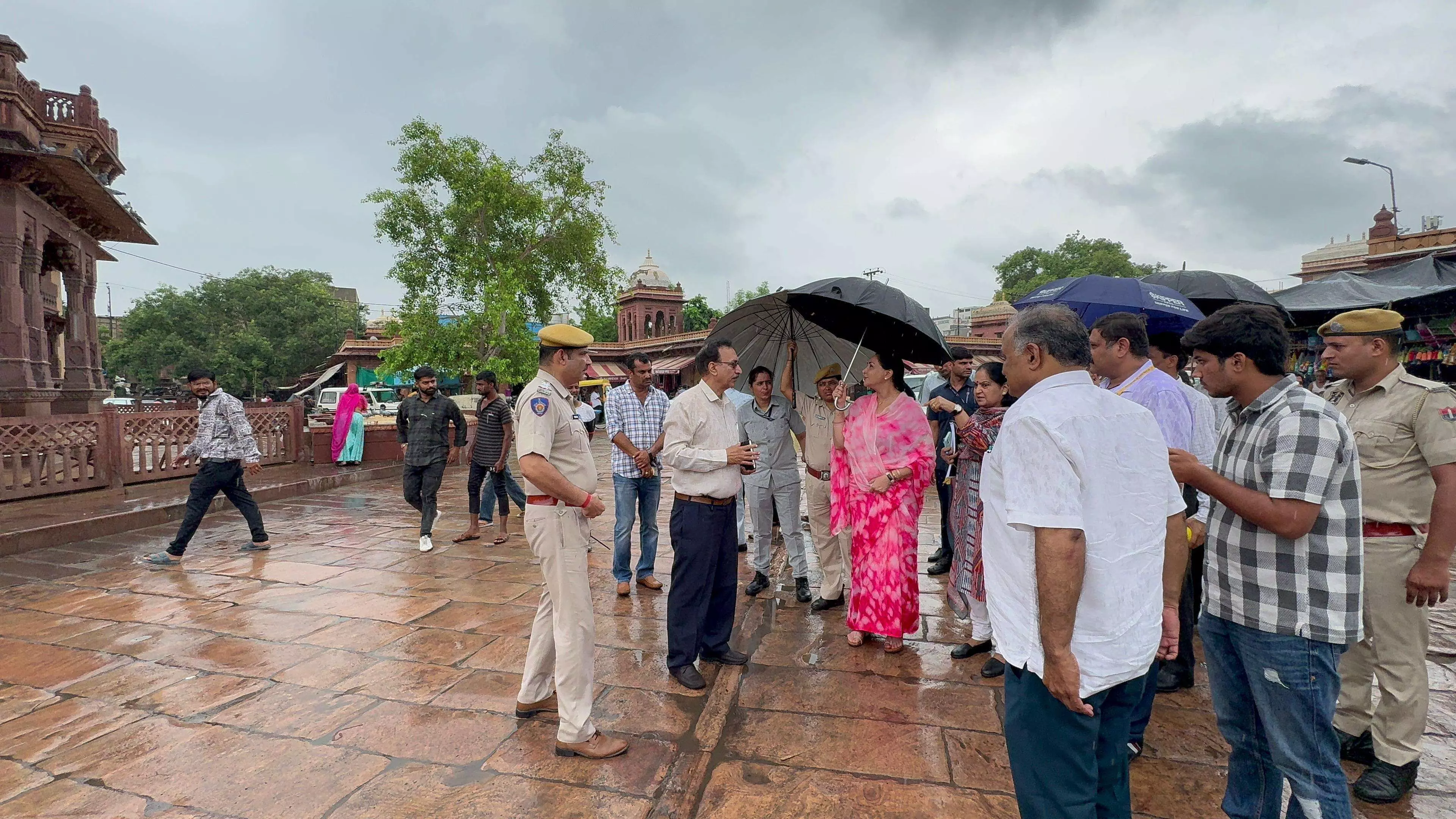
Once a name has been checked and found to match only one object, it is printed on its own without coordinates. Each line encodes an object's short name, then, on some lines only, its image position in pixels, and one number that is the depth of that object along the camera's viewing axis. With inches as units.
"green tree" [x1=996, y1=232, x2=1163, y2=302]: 1514.5
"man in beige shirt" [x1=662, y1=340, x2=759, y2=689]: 130.2
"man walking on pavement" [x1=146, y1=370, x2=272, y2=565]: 218.5
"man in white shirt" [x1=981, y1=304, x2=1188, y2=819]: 58.8
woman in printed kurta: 135.5
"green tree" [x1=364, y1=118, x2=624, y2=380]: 649.6
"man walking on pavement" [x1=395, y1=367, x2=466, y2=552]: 244.2
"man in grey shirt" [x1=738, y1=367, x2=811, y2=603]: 186.2
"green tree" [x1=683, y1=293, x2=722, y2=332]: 1700.3
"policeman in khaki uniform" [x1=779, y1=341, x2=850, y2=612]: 174.2
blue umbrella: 137.2
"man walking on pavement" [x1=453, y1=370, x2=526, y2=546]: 247.8
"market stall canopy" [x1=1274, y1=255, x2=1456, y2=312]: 270.5
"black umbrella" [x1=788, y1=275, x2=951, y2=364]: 134.0
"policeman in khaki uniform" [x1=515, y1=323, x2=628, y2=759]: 103.7
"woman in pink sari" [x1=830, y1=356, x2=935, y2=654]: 142.9
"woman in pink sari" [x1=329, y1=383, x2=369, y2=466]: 439.8
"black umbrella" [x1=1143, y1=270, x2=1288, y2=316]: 165.5
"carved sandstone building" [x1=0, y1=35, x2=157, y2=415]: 436.1
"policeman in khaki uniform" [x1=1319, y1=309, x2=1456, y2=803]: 89.9
